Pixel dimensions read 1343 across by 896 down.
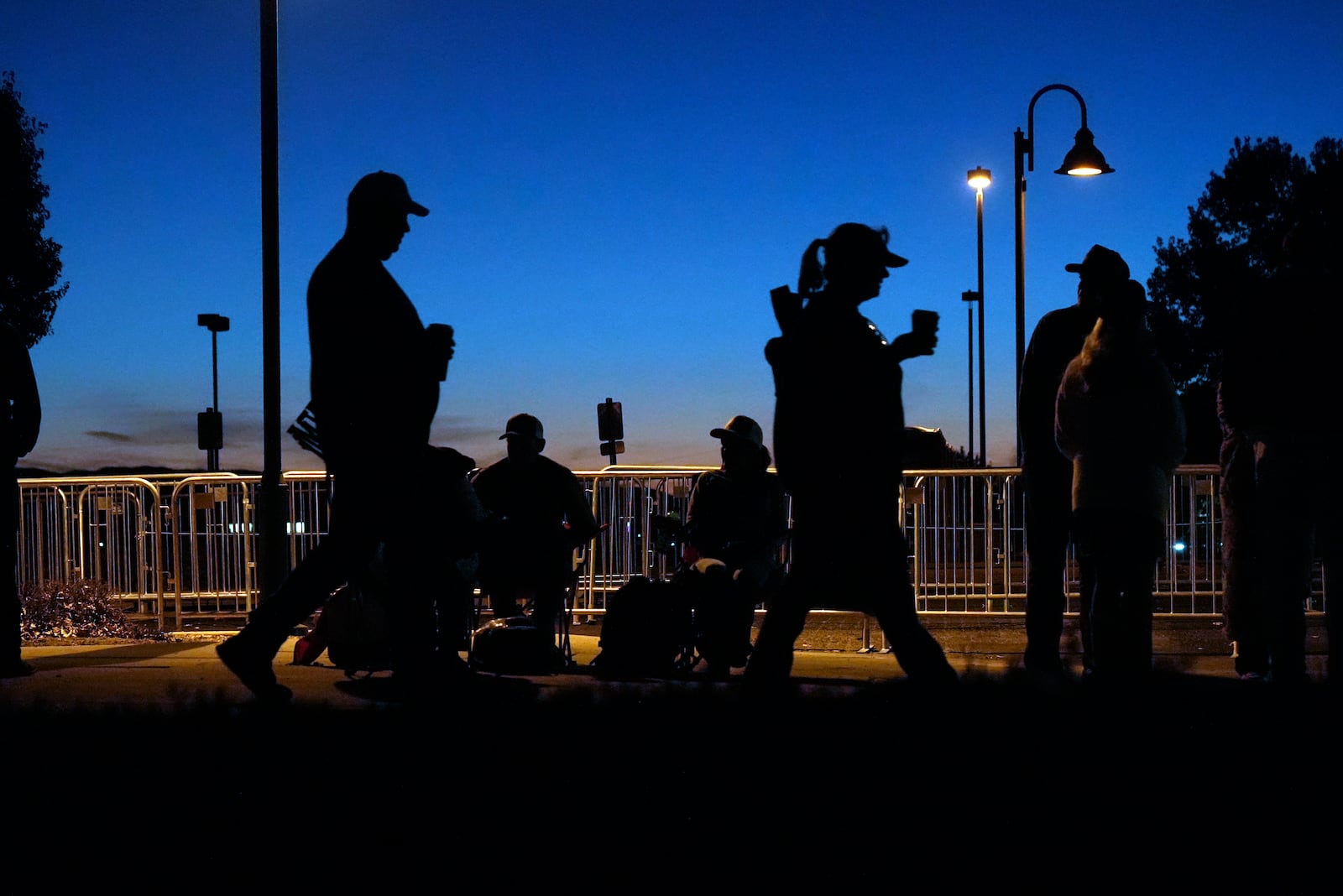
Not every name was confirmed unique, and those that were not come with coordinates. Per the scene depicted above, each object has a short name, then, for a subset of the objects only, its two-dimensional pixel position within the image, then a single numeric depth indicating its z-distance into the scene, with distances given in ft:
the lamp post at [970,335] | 155.33
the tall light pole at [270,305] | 30.17
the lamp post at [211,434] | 102.53
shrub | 33.83
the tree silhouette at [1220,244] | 146.00
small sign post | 64.08
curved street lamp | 51.85
